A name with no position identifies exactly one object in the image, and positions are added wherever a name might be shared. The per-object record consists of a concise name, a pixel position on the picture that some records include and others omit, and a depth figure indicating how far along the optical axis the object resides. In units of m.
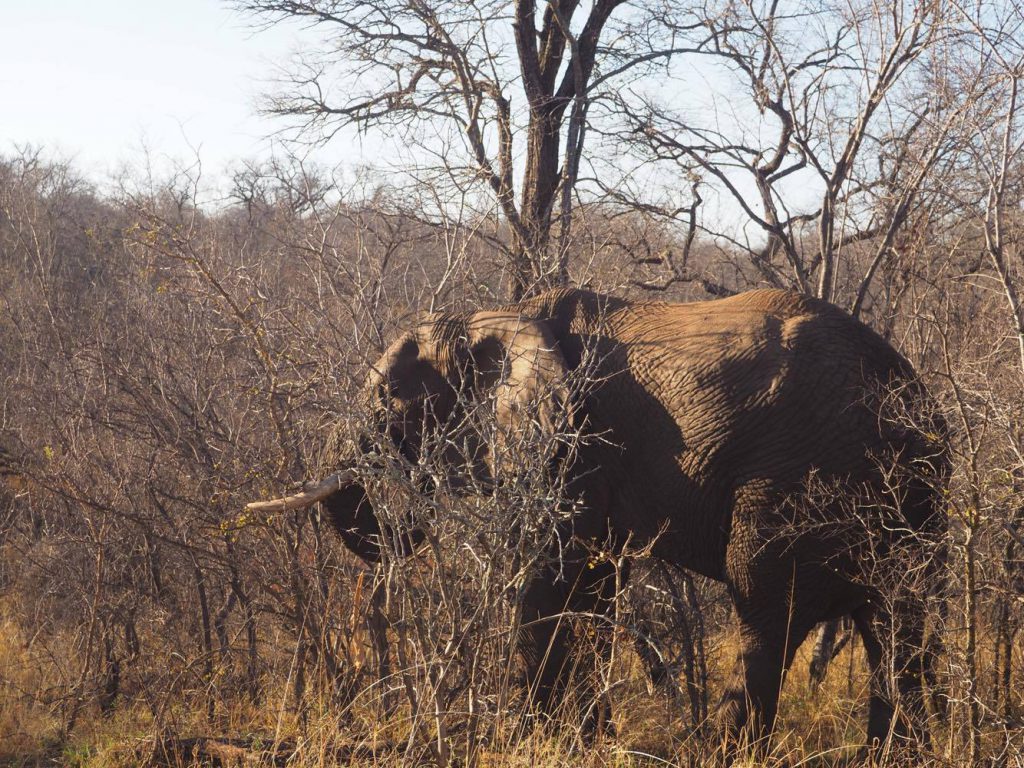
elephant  10.24
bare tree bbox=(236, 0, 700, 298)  19.20
